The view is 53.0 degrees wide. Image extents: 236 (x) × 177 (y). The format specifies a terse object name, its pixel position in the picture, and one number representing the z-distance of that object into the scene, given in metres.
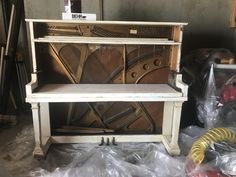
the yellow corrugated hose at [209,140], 1.80
